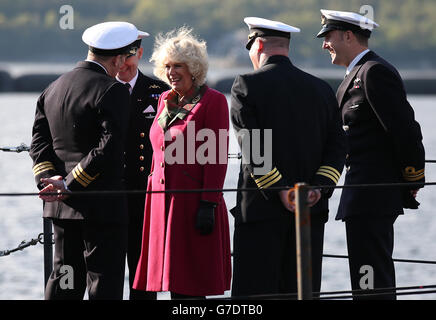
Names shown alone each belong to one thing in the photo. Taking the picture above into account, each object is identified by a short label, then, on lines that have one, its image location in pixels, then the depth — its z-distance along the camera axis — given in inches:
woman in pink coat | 374.9
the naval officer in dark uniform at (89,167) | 362.0
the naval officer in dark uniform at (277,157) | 368.8
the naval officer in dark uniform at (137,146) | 416.2
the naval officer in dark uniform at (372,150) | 391.9
